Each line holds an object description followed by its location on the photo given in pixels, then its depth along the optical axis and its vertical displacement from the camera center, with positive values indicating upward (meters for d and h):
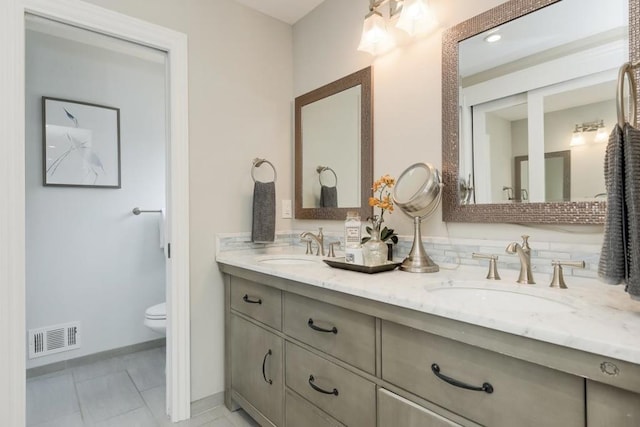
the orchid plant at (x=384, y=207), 1.56 +0.01
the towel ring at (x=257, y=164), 2.14 +0.30
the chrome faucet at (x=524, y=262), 1.16 -0.18
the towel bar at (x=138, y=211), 2.72 +0.00
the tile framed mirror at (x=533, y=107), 1.11 +0.37
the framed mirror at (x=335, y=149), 1.86 +0.36
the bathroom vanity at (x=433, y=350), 0.68 -0.37
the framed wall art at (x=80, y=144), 2.40 +0.50
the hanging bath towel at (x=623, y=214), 0.75 -0.01
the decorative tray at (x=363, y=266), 1.35 -0.23
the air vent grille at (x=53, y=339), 2.32 -0.88
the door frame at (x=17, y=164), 1.46 +0.21
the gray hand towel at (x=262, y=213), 2.08 -0.02
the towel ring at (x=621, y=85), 0.79 +0.29
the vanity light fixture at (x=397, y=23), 1.52 +0.86
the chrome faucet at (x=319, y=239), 2.00 -0.17
